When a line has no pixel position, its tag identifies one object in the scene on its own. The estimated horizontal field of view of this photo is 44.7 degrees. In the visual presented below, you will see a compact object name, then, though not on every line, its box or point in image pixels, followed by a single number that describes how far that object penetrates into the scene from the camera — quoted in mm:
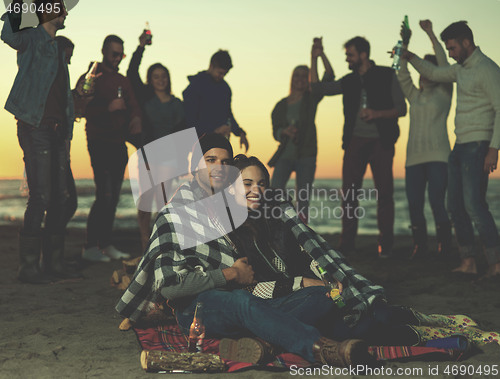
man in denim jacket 4523
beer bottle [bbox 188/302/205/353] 3025
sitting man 2791
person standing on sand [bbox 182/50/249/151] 5918
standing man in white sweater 4867
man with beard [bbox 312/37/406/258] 6352
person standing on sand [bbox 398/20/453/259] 5910
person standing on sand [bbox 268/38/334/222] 6688
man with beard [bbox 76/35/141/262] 5828
